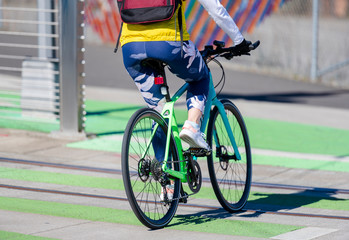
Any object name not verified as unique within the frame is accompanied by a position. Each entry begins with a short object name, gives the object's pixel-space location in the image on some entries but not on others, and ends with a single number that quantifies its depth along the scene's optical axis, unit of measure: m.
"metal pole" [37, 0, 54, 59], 19.66
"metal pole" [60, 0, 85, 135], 18.19
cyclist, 10.41
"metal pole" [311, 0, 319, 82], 30.50
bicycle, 10.51
